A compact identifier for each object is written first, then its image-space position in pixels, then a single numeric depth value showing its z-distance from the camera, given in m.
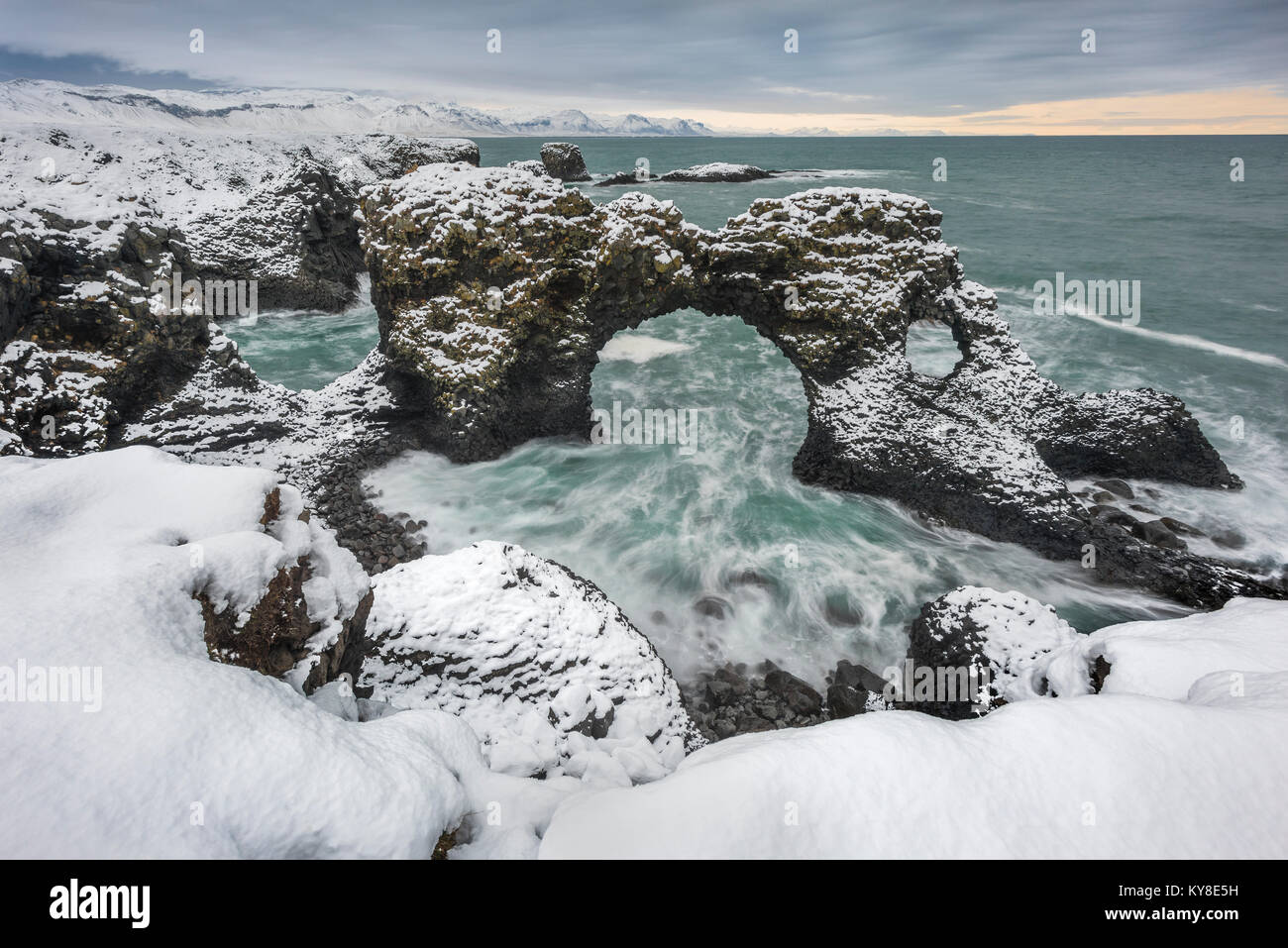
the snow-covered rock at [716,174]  96.62
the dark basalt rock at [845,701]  10.92
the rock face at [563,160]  87.25
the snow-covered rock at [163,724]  3.47
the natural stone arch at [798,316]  16.88
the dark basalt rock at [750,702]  10.77
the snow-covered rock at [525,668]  7.91
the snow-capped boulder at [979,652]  9.59
